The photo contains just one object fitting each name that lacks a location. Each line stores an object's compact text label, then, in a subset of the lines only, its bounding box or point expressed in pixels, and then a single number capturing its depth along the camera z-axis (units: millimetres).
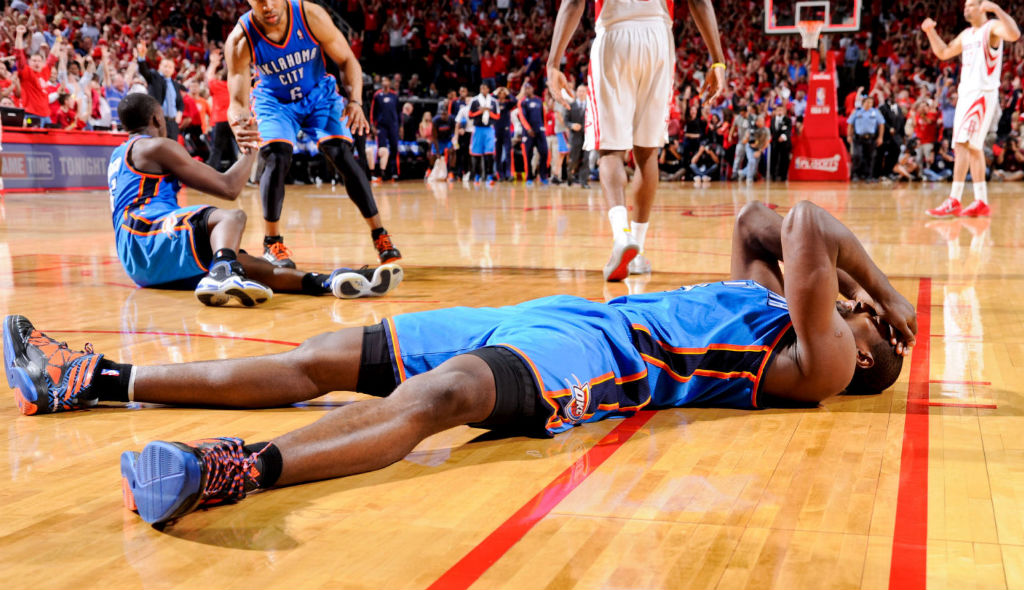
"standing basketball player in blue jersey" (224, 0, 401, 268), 4902
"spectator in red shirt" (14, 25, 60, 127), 13875
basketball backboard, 16938
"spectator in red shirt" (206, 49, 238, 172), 14099
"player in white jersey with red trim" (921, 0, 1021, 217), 8453
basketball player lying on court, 1835
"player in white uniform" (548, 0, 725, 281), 4984
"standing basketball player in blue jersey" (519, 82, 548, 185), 16984
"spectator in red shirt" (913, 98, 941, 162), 16516
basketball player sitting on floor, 4195
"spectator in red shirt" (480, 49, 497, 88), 21469
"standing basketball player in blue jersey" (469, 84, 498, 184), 17094
